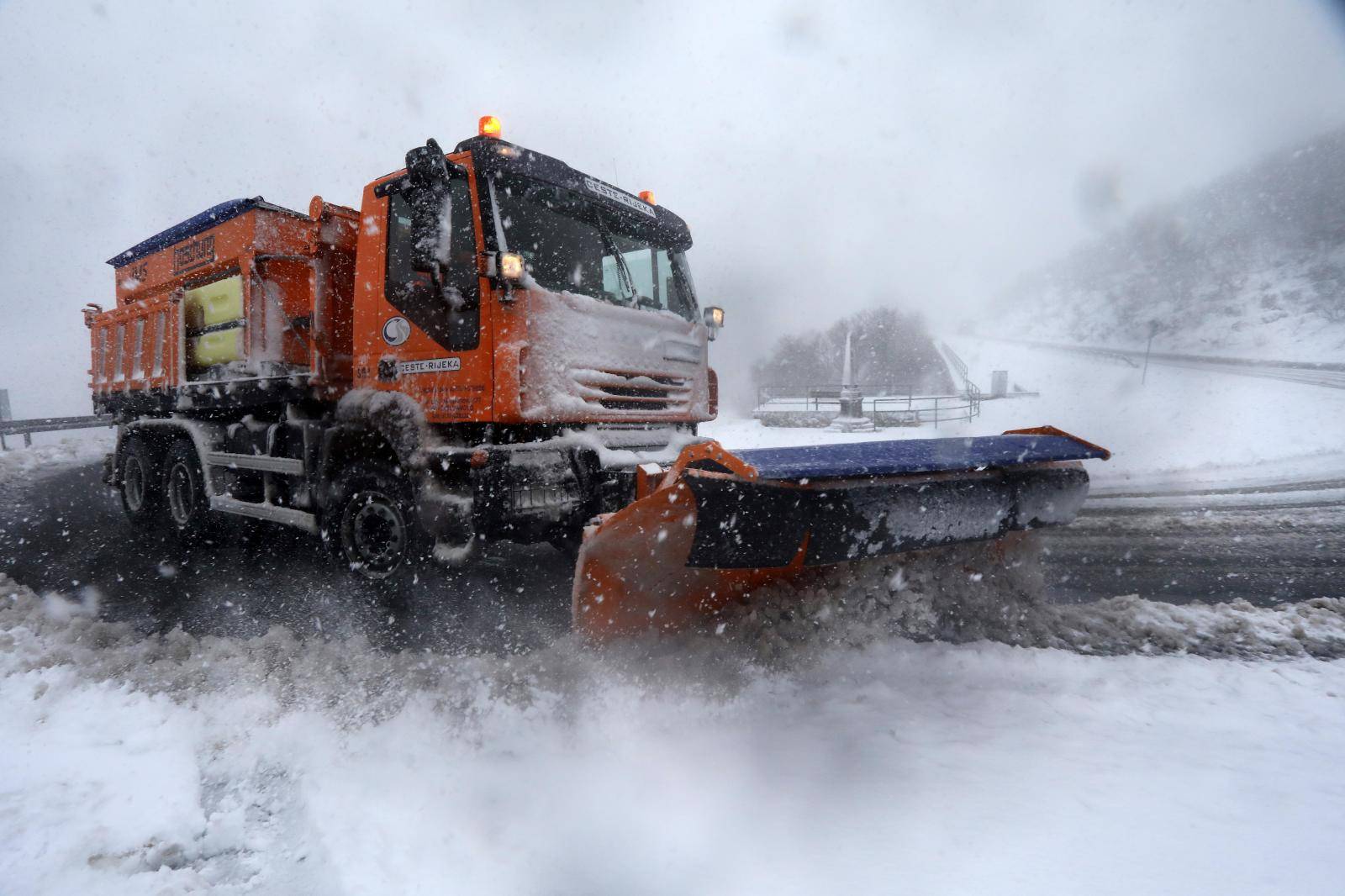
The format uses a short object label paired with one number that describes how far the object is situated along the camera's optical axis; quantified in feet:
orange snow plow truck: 8.21
